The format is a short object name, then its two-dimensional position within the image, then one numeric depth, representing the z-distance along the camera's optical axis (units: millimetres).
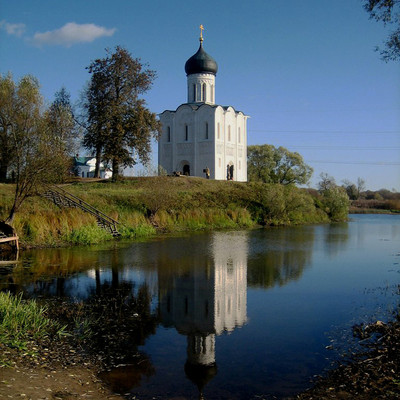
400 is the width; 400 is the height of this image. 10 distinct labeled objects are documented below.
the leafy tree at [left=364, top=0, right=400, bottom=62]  12258
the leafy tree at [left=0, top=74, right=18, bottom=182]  27866
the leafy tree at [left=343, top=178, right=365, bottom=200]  89544
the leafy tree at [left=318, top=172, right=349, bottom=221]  47281
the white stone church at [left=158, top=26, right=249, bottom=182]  47875
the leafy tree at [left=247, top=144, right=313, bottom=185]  69000
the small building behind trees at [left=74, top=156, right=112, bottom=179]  67812
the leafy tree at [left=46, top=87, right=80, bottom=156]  41719
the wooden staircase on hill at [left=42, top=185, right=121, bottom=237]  24594
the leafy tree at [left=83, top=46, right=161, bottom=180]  35406
